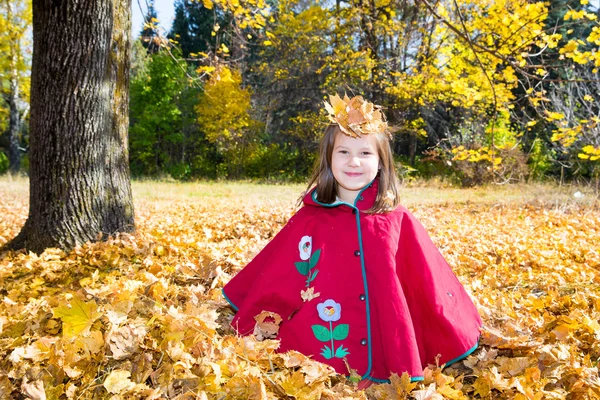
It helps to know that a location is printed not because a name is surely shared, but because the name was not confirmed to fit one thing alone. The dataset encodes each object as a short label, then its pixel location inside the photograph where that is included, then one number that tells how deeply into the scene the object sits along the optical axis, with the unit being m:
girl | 2.19
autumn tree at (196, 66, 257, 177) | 19.34
